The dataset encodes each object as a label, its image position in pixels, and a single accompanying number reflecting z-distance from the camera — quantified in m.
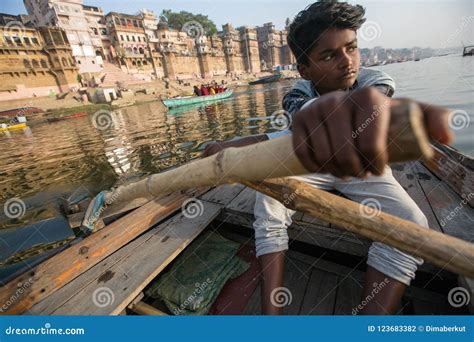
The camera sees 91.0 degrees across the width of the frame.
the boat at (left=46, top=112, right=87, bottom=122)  32.56
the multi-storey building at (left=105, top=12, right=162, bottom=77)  56.57
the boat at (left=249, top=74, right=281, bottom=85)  70.04
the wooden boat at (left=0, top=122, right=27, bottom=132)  26.77
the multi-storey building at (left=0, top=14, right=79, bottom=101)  40.59
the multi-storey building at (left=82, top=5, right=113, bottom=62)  54.44
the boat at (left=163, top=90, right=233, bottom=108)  29.37
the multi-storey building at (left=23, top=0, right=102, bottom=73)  47.53
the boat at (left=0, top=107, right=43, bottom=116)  35.12
